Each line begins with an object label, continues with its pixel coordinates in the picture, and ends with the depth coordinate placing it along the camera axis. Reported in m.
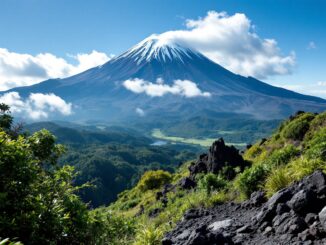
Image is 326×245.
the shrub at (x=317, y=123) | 21.39
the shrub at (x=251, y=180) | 10.77
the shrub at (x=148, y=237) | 8.12
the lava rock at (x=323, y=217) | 6.43
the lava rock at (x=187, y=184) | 21.02
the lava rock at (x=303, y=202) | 7.25
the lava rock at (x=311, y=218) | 6.82
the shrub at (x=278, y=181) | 9.19
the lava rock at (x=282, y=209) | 7.46
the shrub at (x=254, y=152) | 27.07
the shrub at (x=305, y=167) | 8.99
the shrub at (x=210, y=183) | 13.58
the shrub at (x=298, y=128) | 22.97
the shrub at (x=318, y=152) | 9.84
